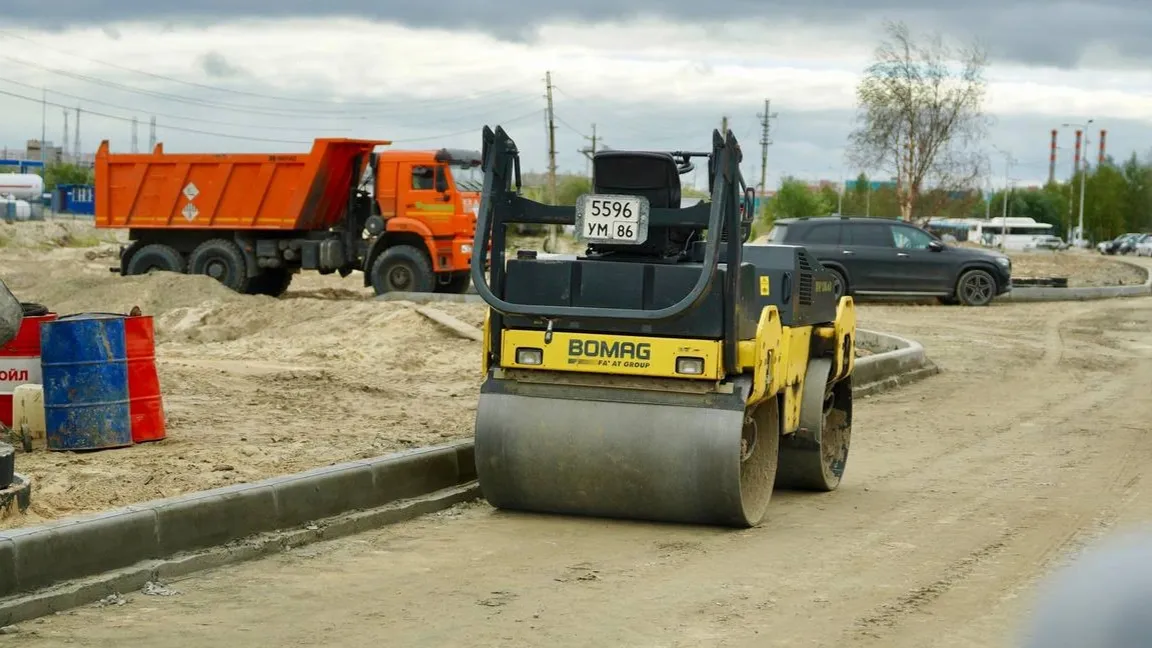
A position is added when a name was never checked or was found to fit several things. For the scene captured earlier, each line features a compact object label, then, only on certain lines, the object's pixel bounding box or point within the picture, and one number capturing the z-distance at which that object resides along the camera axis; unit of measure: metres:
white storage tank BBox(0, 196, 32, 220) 64.68
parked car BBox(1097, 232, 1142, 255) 100.44
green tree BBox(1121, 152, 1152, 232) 126.38
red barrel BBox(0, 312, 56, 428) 9.83
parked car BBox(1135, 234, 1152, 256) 93.69
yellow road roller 8.20
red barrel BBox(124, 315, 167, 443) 9.75
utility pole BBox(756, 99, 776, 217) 91.61
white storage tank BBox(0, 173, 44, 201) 83.06
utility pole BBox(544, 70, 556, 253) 63.12
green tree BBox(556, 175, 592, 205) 61.73
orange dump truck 25.67
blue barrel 9.38
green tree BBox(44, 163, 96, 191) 117.06
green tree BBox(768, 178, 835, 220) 132.38
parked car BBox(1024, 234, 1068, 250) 102.12
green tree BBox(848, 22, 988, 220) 48.91
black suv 28.89
